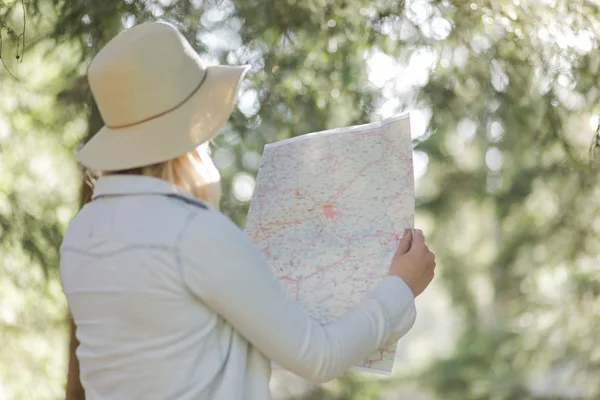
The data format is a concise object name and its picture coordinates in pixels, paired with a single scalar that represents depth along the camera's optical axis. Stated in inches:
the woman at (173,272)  86.4
